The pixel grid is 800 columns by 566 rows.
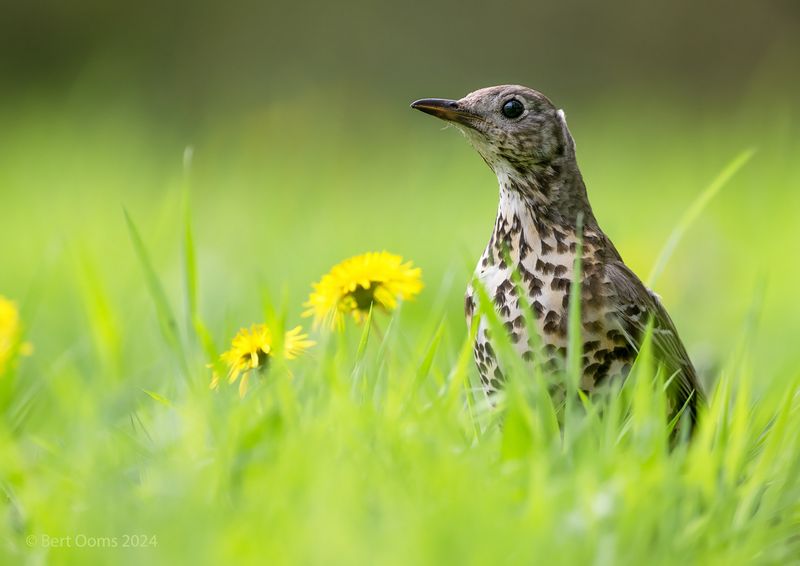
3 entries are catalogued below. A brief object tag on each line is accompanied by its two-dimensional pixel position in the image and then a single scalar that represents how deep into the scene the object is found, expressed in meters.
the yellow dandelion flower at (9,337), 4.09
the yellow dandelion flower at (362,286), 4.26
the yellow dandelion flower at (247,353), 3.97
